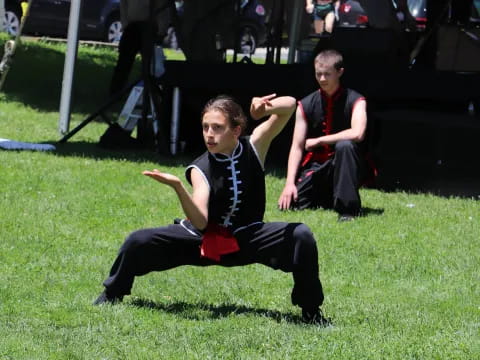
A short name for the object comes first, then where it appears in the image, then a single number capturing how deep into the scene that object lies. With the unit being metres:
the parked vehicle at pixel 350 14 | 18.72
